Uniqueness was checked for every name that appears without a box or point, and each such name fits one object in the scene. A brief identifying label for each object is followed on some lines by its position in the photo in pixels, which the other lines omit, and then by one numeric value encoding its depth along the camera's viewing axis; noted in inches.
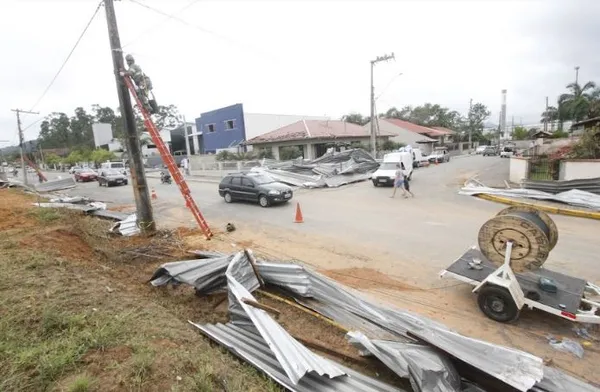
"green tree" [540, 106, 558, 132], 2506.9
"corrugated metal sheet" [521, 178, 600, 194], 460.1
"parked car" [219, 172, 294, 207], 533.6
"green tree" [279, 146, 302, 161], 1110.4
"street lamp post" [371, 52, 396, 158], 965.0
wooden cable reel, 175.0
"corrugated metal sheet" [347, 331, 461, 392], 116.1
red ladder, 345.4
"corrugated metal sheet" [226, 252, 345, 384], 119.3
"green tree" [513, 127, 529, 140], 2250.0
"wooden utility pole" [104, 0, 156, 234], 343.0
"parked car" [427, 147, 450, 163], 1362.0
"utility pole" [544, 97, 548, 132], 2345.5
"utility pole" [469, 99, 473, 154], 2578.2
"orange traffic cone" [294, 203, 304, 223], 427.8
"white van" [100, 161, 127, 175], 1168.0
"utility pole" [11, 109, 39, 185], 1244.3
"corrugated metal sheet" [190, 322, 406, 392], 118.1
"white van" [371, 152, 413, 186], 711.1
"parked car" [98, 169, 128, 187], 994.7
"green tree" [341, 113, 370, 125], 2393.0
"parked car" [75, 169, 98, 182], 1214.3
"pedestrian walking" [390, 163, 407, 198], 582.1
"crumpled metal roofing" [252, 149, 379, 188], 803.4
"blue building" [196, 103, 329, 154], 1438.2
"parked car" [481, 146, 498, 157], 1797.5
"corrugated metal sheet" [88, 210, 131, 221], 471.8
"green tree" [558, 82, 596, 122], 1563.7
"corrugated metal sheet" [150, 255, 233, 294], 201.3
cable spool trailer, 173.6
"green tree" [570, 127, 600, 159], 519.2
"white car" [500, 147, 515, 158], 1464.9
